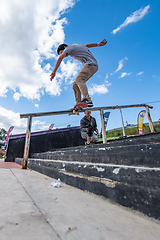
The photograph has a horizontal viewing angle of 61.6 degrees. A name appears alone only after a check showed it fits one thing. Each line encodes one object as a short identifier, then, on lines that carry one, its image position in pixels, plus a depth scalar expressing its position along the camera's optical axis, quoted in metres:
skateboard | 2.92
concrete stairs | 0.77
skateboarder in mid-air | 2.84
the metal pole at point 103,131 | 2.80
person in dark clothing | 4.08
